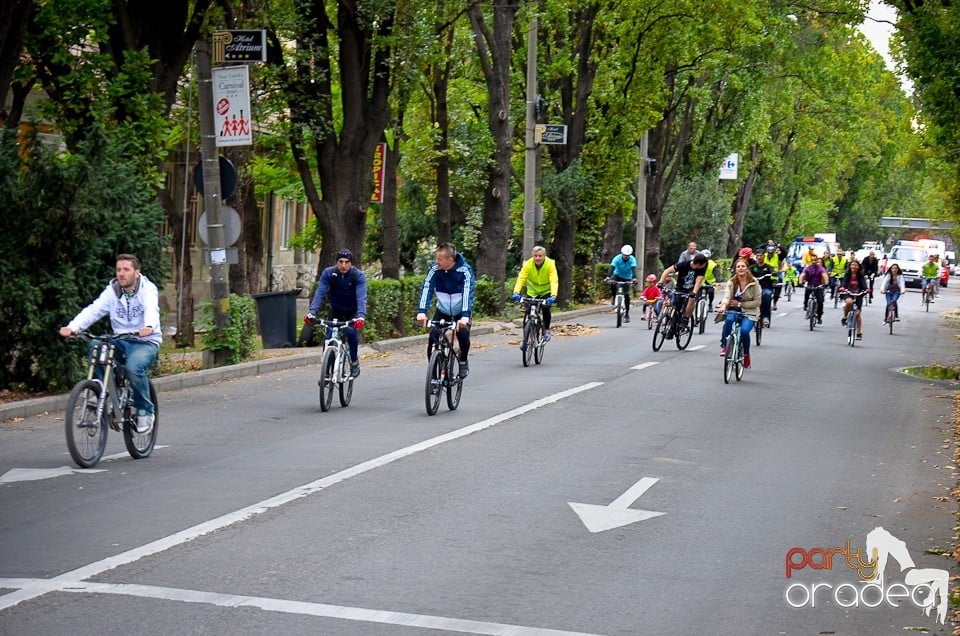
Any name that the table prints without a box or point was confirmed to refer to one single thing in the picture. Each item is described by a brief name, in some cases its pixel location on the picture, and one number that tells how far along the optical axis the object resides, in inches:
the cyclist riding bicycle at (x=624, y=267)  1322.6
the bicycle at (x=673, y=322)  1024.9
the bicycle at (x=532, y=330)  868.0
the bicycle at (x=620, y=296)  1334.9
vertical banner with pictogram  756.6
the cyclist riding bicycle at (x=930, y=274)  2024.1
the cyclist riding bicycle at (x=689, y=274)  1037.5
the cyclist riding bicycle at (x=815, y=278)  1358.3
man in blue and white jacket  618.8
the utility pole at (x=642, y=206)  1876.2
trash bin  946.7
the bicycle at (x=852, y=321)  1188.5
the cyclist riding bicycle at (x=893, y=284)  1336.1
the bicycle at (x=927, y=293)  2123.0
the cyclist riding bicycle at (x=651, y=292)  1250.6
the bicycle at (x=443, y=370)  591.8
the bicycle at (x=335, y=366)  606.2
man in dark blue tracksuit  626.8
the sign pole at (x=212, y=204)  765.3
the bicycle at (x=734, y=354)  793.6
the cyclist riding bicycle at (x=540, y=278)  879.1
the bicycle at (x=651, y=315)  1254.3
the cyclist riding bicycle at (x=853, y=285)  1186.0
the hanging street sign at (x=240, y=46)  743.1
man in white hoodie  454.3
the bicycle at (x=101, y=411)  432.1
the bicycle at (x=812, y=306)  1391.5
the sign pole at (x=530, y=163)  1342.3
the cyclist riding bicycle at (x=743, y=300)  806.5
